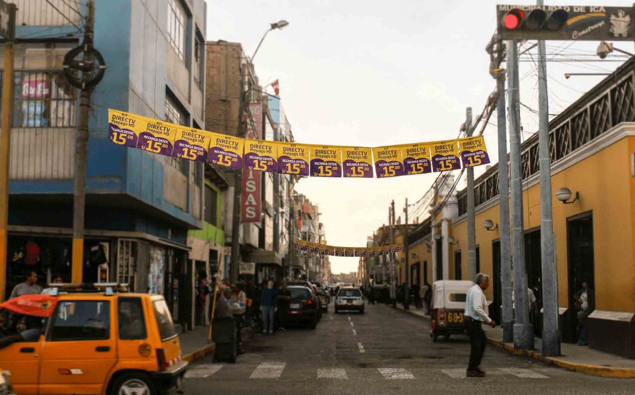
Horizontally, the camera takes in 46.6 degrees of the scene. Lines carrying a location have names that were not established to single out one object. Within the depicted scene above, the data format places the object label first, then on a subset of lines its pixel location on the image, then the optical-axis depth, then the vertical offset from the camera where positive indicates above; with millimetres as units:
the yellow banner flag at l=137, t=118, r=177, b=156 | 17312 +3342
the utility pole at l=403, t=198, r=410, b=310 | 51125 -715
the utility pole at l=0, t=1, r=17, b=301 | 13430 +2671
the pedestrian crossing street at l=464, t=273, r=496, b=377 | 13422 -935
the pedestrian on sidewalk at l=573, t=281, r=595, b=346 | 19312 -868
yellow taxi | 9469 -969
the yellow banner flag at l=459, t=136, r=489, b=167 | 20255 +3392
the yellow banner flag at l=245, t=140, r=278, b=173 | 19016 +3102
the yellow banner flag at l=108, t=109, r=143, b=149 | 16781 +3357
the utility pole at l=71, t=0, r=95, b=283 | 14219 +2411
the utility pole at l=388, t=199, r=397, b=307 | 67394 +2106
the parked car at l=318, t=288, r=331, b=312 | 48319 -1556
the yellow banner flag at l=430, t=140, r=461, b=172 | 20016 +3204
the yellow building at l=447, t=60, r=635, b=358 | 16891 +1782
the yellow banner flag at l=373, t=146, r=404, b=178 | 19828 +3054
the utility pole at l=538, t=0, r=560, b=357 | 17500 +825
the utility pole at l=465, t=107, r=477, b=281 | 28103 +2151
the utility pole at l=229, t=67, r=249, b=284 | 25762 +1927
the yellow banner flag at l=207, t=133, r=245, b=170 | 18734 +3178
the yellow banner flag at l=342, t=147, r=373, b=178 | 19672 +3018
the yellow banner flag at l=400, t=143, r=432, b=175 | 19906 +3171
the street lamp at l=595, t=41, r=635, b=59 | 14472 +4448
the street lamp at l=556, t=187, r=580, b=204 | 20059 +2191
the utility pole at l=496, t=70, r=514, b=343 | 20953 +1495
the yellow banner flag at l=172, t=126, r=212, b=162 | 18375 +3292
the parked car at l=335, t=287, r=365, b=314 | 44938 -1516
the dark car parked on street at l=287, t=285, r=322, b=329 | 29328 -1338
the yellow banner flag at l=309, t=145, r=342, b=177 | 19375 +3012
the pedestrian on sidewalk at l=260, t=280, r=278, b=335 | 25922 -1082
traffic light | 10188 +3534
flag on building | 62688 +16096
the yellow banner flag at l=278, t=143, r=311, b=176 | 19156 +3052
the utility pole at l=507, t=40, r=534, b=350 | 18781 +1494
